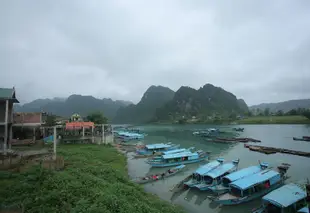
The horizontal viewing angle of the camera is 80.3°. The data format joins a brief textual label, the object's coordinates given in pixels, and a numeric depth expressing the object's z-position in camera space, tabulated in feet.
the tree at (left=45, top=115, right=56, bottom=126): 109.03
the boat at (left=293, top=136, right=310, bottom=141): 162.91
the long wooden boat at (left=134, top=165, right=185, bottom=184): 70.95
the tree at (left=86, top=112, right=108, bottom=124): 175.49
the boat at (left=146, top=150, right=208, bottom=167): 94.02
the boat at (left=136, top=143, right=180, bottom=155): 126.11
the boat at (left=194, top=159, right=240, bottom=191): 61.72
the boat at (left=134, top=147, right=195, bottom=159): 114.23
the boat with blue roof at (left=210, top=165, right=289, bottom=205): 52.65
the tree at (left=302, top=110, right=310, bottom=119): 269.85
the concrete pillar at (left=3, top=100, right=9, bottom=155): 66.99
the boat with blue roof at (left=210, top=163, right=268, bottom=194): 58.13
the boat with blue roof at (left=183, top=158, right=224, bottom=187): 64.64
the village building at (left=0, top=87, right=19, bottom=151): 67.46
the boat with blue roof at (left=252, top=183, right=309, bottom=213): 43.68
